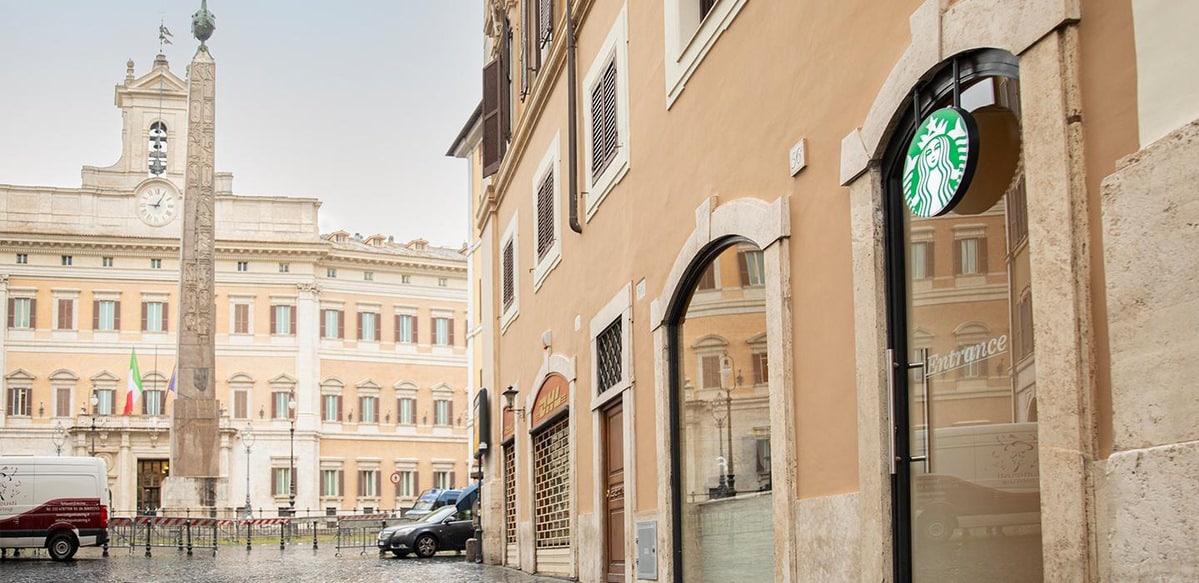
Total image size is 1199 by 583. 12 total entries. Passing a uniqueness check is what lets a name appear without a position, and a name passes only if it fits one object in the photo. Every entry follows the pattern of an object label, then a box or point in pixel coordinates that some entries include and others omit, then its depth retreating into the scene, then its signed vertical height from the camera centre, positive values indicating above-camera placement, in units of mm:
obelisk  40625 +4285
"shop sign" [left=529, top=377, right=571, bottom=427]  17078 +928
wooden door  13984 -106
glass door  5863 +366
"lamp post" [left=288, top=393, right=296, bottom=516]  66125 +1303
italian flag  62969 +4104
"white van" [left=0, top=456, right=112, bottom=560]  29125 -367
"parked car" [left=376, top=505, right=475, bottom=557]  29828 -1067
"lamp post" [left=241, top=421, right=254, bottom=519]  68875 +2054
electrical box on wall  11797 -569
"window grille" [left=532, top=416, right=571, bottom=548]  17312 -86
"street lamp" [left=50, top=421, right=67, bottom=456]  65775 +2122
